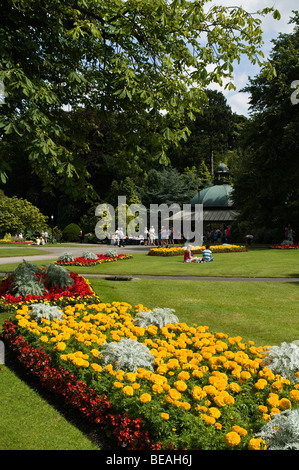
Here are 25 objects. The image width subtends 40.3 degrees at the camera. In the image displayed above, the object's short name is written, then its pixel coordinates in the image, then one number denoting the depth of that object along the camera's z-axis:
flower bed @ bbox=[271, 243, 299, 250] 23.94
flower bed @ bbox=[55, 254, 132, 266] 16.98
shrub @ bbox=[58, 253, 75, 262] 17.23
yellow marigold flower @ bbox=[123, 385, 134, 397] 3.51
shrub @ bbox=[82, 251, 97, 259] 17.94
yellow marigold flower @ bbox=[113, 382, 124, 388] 3.66
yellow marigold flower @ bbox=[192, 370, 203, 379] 4.04
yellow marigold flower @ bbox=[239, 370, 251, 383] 4.02
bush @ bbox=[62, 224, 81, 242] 40.28
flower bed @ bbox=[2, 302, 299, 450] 3.16
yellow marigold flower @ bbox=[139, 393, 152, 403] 3.36
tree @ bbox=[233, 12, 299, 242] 27.09
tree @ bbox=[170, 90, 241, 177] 58.50
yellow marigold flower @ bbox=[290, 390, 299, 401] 3.62
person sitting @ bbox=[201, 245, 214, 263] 18.39
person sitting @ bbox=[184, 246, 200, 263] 18.56
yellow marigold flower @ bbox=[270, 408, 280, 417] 3.36
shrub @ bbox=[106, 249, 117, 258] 19.22
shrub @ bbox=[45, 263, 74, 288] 8.69
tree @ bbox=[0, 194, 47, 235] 39.59
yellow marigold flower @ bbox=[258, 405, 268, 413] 3.38
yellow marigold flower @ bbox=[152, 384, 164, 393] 3.58
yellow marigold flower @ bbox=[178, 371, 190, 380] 3.90
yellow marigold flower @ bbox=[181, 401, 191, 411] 3.28
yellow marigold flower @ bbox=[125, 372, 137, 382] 3.82
